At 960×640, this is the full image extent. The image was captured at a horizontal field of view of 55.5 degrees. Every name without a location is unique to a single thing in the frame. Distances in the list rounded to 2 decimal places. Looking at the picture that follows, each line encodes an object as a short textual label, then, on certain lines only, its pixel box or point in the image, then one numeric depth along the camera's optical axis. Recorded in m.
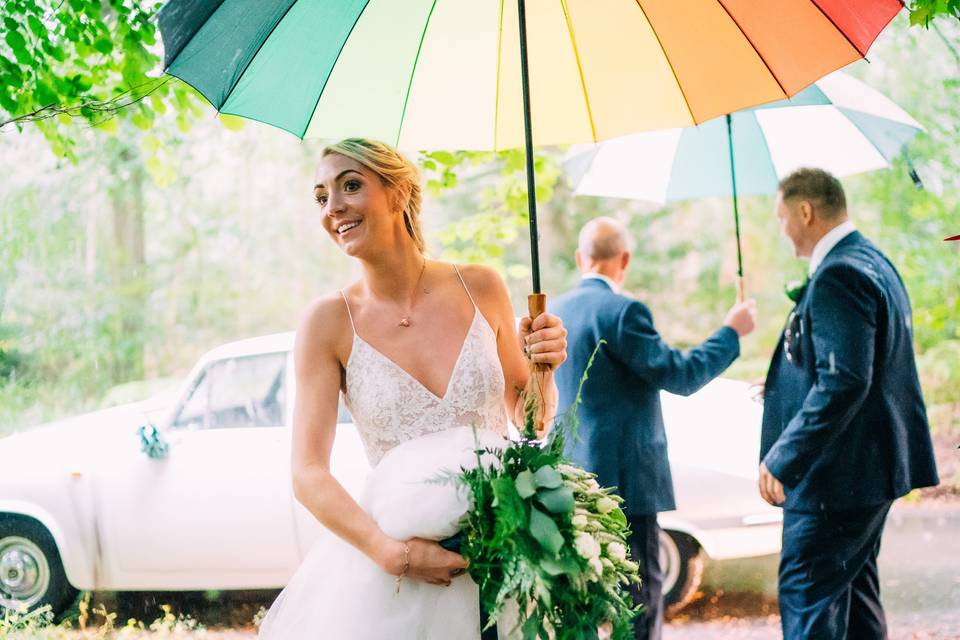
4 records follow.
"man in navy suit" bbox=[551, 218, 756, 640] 4.17
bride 2.32
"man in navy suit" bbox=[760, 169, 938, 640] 3.58
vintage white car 4.74
